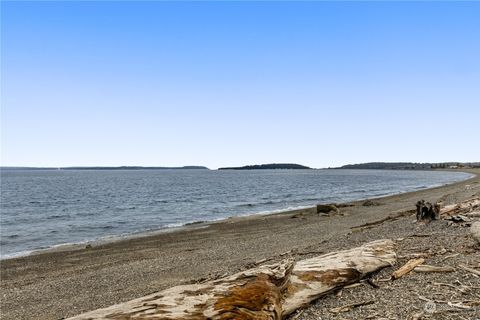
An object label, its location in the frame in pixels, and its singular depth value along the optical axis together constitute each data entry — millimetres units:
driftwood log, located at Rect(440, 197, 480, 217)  14844
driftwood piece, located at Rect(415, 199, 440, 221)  14664
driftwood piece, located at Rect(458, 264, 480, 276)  7426
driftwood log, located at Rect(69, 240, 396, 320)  5676
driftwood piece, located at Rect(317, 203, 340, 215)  30469
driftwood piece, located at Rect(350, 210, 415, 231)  17444
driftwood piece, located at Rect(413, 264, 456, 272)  7758
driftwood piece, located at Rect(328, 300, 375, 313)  6523
